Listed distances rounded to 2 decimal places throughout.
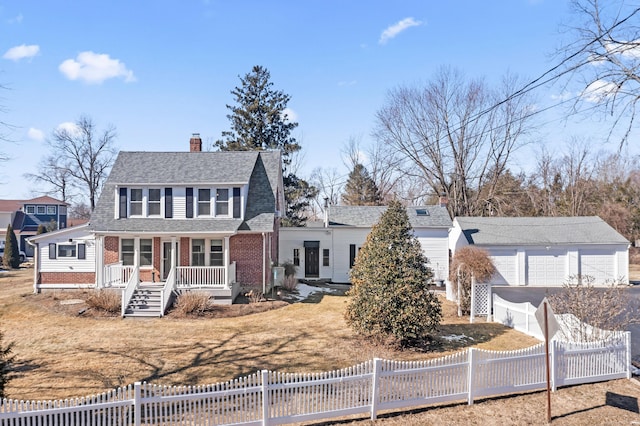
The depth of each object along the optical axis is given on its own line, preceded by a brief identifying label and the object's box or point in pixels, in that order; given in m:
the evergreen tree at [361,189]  45.56
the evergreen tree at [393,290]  11.19
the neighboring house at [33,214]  45.66
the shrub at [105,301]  15.86
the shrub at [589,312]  10.05
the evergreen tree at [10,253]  32.81
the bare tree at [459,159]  38.06
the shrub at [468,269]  15.20
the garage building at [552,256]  23.80
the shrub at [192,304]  15.69
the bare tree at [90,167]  43.62
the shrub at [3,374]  6.25
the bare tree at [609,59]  10.33
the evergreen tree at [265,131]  38.47
